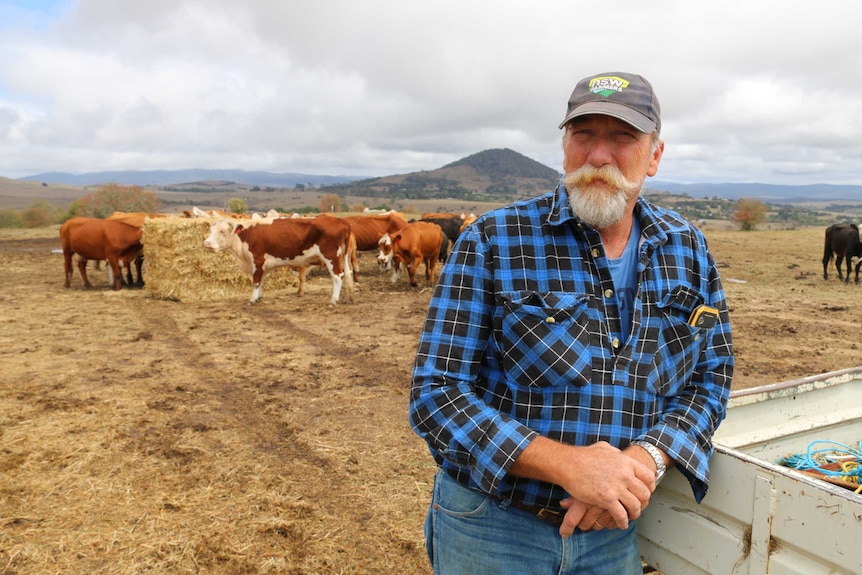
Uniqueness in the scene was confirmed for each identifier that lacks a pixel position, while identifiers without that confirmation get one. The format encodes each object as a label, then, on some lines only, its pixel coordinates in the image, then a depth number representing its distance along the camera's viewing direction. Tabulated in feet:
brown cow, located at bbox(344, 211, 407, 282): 52.01
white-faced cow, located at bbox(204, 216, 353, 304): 38.83
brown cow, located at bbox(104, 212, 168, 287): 46.34
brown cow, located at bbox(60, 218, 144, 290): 42.45
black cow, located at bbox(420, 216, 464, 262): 59.67
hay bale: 40.83
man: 5.49
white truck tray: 5.46
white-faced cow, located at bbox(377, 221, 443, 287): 45.34
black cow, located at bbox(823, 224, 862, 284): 46.52
